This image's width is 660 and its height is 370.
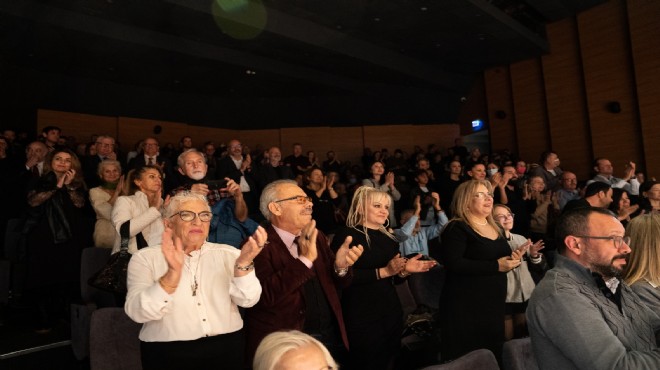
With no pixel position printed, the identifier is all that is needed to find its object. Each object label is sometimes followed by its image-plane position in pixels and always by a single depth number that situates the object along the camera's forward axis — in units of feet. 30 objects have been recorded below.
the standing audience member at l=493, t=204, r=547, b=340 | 9.23
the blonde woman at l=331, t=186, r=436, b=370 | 7.28
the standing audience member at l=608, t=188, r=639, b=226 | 13.11
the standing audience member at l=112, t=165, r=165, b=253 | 7.85
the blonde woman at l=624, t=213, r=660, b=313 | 5.77
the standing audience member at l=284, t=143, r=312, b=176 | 25.86
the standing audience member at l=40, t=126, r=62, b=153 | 15.53
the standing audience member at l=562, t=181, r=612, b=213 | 12.46
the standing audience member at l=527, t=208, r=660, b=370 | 4.26
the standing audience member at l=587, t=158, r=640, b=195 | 17.52
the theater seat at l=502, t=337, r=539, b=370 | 5.16
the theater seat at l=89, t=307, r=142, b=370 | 6.42
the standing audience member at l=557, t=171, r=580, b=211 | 16.40
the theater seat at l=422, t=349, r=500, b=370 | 4.59
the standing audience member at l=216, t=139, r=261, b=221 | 13.73
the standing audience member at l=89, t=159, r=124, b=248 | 9.50
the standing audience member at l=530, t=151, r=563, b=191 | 18.81
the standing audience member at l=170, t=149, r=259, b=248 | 9.08
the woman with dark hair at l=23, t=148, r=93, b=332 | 9.55
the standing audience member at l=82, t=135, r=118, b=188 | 14.52
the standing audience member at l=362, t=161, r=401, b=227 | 17.98
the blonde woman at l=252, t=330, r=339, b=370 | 3.67
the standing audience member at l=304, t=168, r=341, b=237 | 14.60
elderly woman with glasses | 4.99
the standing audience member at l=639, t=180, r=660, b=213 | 13.57
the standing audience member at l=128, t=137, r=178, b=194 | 15.28
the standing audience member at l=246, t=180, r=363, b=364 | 5.94
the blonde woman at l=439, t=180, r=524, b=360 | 7.48
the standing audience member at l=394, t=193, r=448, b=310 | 10.03
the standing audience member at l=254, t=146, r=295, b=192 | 15.74
